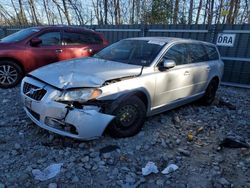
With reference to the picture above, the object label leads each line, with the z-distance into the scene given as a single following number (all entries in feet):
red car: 15.18
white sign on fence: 19.49
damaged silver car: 8.10
